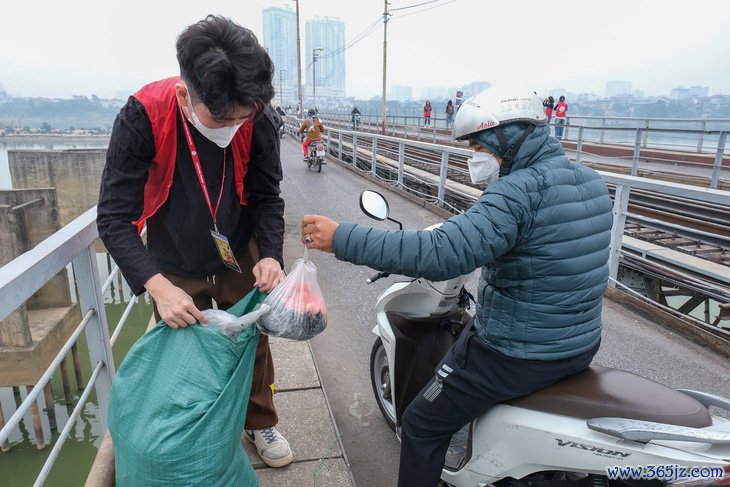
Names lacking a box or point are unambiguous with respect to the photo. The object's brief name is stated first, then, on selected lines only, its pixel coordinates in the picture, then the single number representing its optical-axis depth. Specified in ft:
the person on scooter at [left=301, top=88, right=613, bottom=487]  5.17
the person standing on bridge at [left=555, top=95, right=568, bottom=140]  56.70
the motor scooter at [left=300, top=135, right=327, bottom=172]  50.65
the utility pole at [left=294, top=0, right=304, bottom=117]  125.51
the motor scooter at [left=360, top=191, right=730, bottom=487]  4.77
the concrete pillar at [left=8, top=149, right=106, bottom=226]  95.40
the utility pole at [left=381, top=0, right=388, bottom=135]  95.50
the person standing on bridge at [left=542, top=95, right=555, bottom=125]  61.65
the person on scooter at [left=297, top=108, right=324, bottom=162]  51.90
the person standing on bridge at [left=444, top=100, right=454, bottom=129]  85.75
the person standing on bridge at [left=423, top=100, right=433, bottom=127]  103.45
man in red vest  4.93
